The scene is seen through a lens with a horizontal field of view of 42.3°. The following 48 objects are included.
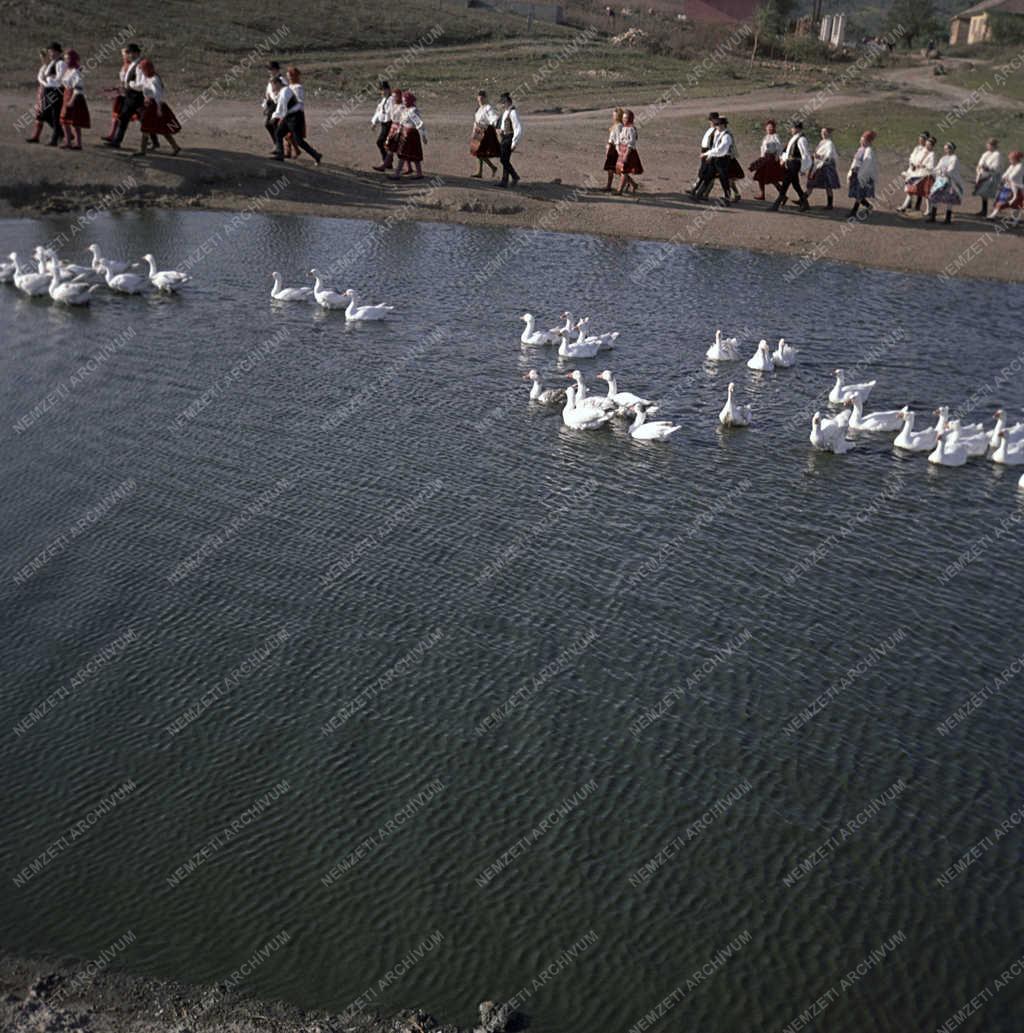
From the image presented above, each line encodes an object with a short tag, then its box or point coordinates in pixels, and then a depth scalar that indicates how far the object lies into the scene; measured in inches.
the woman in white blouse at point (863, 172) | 1073.5
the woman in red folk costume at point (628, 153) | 1112.2
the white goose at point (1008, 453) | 598.2
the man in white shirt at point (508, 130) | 1095.6
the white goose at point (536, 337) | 742.5
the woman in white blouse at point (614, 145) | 1117.1
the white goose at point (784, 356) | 724.7
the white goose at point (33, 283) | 786.8
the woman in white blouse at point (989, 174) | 1082.1
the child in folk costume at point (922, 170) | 1084.5
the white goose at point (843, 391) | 665.0
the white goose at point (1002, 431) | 600.4
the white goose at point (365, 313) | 776.3
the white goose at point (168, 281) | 806.5
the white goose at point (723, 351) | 726.5
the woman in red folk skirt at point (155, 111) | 1047.6
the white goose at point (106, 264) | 819.4
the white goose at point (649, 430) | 609.3
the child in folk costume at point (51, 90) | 1054.4
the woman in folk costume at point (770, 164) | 1104.2
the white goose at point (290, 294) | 806.5
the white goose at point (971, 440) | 603.4
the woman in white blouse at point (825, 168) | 1098.7
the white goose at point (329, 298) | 799.1
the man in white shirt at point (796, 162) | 1088.8
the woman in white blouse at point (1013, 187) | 1078.4
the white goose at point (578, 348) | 720.3
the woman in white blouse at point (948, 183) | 1063.6
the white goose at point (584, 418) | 626.5
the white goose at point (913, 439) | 614.5
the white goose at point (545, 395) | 660.7
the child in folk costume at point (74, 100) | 1043.9
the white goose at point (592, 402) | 631.8
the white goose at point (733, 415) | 633.6
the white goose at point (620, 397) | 637.2
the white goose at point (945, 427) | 611.2
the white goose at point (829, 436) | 612.1
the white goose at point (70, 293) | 775.7
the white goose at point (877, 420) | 637.9
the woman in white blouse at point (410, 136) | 1119.6
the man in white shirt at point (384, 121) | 1131.3
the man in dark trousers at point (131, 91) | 1055.0
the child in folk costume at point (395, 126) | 1125.1
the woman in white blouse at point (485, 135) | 1130.0
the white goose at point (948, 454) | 600.1
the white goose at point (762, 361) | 715.4
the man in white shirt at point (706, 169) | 1085.8
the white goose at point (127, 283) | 805.2
